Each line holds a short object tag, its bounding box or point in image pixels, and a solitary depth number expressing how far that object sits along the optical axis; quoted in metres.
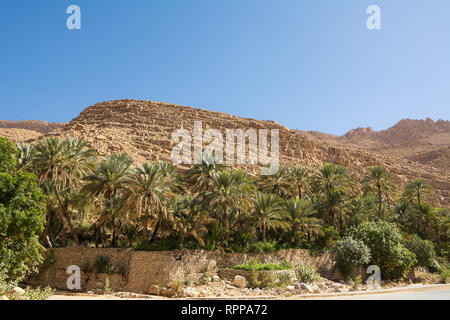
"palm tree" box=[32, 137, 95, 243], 25.44
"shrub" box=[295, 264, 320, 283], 25.88
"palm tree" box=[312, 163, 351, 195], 36.41
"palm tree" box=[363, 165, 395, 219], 38.38
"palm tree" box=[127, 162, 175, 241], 24.09
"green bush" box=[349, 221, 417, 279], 29.55
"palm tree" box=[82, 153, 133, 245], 26.22
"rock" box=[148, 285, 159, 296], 23.20
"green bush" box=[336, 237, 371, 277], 28.47
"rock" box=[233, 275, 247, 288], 24.08
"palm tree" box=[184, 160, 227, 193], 28.42
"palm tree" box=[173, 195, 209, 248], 26.00
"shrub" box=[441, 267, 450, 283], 31.64
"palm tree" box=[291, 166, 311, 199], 36.59
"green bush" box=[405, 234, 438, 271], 34.03
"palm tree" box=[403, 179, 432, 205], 41.78
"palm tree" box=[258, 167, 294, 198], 35.28
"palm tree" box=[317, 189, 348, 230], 34.55
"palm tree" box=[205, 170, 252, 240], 26.75
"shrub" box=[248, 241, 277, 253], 28.09
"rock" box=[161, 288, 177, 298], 22.62
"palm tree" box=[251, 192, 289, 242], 28.49
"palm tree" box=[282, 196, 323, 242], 30.66
